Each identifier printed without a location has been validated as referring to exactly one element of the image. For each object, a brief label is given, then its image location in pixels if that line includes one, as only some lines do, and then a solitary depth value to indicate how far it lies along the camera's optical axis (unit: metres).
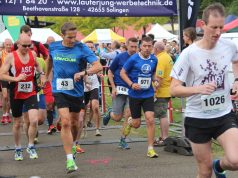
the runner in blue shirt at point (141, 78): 10.98
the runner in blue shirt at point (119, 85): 12.01
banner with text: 12.13
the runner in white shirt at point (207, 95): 6.36
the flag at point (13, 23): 21.00
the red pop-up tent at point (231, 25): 29.70
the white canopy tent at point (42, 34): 29.36
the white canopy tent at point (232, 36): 20.28
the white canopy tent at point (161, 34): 46.87
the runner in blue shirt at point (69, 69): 9.55
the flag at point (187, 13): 11.65
